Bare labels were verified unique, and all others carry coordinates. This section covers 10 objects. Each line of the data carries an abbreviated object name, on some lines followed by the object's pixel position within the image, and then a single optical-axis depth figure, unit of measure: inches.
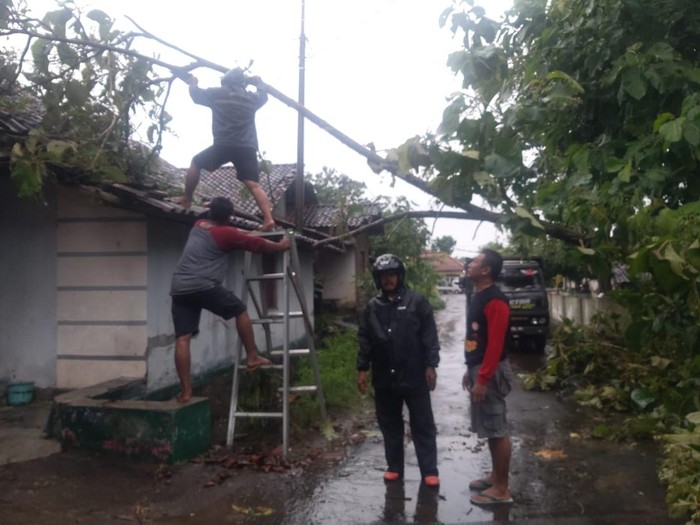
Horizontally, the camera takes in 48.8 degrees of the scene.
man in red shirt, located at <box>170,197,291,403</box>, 274.1
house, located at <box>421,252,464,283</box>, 3501.5
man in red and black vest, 228.4
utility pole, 552.8
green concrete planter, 259.6
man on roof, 261.4
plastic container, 318.3
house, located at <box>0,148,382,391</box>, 327.9
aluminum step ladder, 283.9
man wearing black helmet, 244.2
